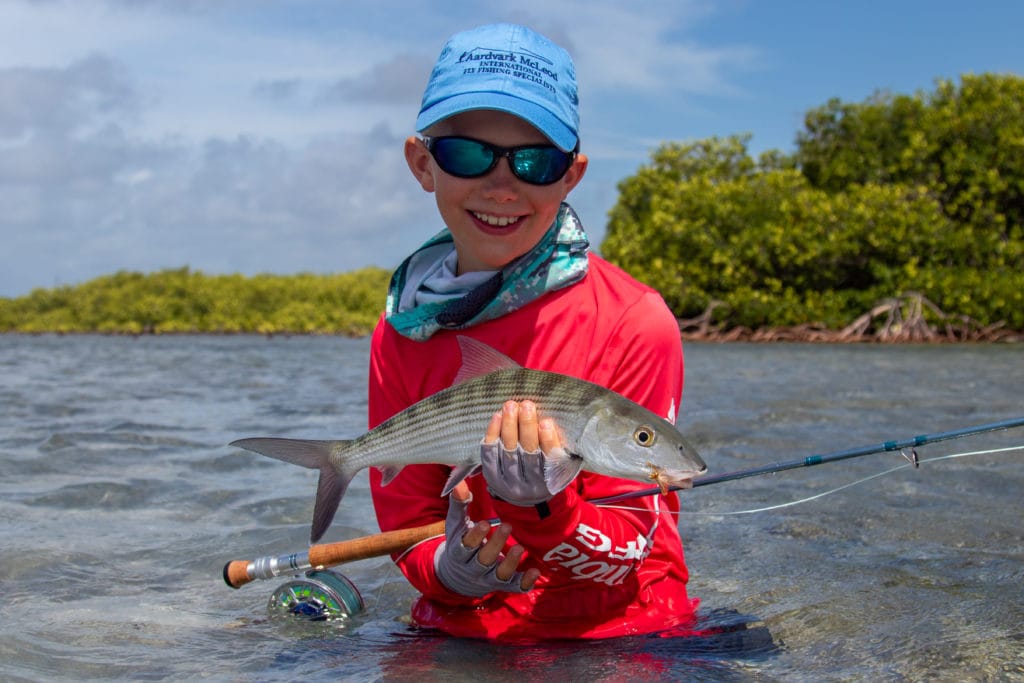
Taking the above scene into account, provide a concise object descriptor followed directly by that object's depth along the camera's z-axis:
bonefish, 2.47
